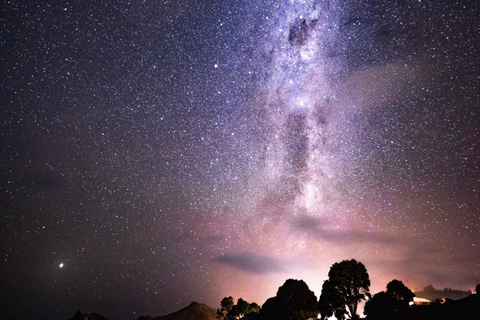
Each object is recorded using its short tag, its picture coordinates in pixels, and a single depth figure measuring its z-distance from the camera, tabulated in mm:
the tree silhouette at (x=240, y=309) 72938
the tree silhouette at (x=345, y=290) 44969
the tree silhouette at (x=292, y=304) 49188
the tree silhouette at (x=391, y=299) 47903
